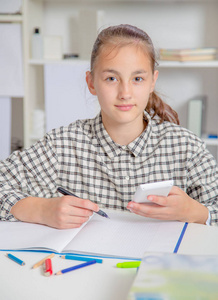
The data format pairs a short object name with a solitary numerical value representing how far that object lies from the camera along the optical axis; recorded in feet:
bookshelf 7.94
